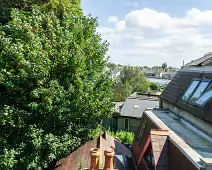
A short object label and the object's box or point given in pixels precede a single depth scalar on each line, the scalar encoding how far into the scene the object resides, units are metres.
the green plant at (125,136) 15.74
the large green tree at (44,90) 8.66
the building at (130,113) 21.44
